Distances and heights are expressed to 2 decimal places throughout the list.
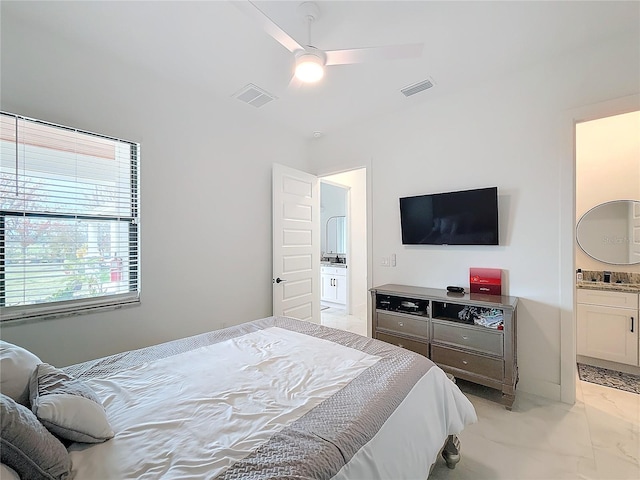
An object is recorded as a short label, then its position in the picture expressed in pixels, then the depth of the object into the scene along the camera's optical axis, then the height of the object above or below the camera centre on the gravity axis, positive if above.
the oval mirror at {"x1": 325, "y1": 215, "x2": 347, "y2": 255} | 5.96 +0.14
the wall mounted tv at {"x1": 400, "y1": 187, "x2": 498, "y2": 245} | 2.63 +0.23
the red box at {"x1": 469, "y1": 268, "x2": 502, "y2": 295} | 2.60 -0.38
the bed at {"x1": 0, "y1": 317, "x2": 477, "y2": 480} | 0.86 -0.67
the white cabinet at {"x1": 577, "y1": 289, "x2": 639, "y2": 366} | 2.78 -0.87
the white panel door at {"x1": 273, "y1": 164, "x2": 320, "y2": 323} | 3.44 -0.03
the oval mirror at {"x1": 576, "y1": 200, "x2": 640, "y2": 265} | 3.12 +0.09
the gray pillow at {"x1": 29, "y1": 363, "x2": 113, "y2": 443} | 0.88 -0.54
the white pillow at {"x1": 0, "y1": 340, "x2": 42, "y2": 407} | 0.96 -0.46
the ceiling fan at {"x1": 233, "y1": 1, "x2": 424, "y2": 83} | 1.59 +1.12
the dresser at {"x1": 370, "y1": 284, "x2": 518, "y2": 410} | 2.25 -0.80
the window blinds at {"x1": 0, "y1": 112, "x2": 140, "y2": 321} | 1.89 +0.17
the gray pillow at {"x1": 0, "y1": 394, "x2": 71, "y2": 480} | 0.71 -0.54
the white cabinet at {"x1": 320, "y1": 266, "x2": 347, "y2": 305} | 5.44 -0.86
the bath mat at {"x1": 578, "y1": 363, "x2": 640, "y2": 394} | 2.55 -1.33
